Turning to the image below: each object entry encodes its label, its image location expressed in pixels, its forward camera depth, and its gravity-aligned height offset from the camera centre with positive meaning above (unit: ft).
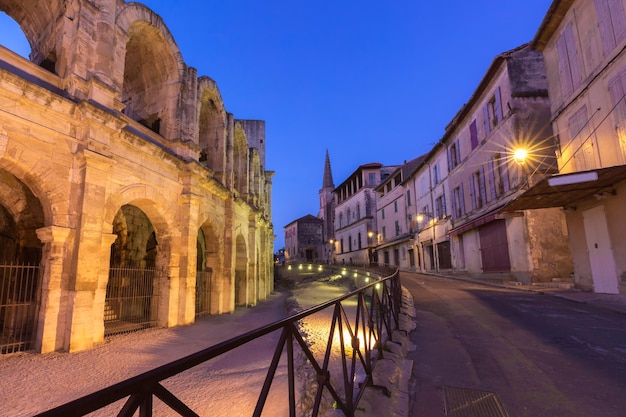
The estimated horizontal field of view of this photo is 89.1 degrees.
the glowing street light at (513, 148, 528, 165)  35.99 +12.25
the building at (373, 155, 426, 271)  98.53 +12.84
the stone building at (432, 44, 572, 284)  46.11 +13.40
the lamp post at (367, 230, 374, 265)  127.54 +3.83
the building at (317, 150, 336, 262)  174.12 +26.22
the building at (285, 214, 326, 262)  186.19 +11.41
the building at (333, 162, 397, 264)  128.77 +18.67
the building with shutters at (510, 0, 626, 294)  29.60 +12.57
